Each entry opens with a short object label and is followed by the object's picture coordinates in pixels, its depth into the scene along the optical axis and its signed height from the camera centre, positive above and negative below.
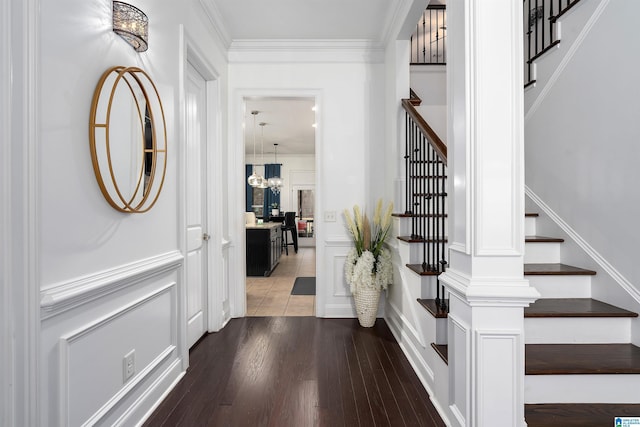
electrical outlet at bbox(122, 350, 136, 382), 1.64 -0.78
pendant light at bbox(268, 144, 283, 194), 8.68 +0.76
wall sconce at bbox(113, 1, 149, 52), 1.51 +0.88
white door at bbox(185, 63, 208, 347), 2.70 +0.04
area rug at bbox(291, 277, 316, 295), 4.54 -1.10
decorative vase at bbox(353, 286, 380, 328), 3.09 -0.86
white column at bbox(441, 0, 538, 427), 1.37 -0.01
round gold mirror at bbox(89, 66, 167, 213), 1.46 +0.36
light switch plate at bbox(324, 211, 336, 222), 3.45 -0.04
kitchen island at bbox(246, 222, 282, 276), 5.65 -0.66
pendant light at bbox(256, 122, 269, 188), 8.08 +0.74
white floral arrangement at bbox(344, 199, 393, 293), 3.06 -0.40
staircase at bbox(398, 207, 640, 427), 1.54 -0.71
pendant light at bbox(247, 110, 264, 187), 7.79 +0.76
